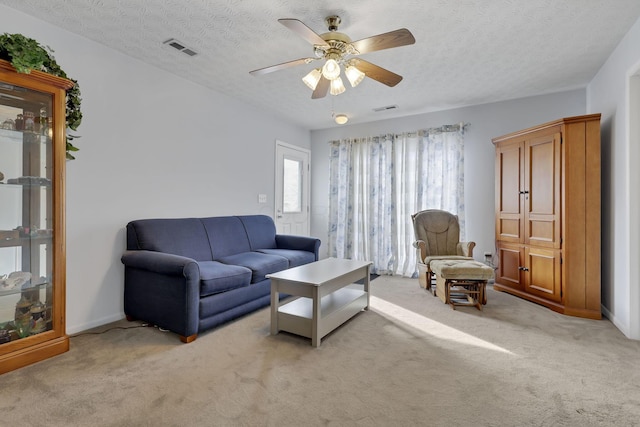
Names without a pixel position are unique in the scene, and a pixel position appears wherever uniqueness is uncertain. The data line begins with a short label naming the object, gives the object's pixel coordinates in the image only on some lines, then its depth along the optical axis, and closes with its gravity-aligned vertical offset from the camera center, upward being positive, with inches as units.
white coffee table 97.5 -33.8
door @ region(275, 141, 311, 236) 205.3 +16.2
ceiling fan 79.4 +45.8
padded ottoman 131.1 -29.1
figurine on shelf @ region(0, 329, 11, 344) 80.6 -32.6
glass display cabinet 83.4 -1.0
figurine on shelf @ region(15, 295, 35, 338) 84.0 -29.1
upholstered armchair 171.9 -10.8
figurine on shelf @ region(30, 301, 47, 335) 86.4 -29.4
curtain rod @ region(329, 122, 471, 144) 180.4 +50.7
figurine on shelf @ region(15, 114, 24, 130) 85.7 +25.3
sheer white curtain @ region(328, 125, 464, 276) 186.2 +15.2
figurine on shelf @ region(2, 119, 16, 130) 83.7 +24.1
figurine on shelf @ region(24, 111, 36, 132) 86.7 +25.9
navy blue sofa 99.3 -21.8
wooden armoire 123.6 -0.9
